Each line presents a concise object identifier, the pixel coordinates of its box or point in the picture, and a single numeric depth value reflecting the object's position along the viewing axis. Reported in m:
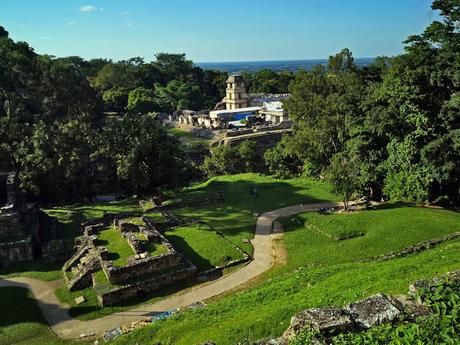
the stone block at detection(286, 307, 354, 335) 7.65
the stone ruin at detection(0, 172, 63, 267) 23.00
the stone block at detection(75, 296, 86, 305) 18.30
